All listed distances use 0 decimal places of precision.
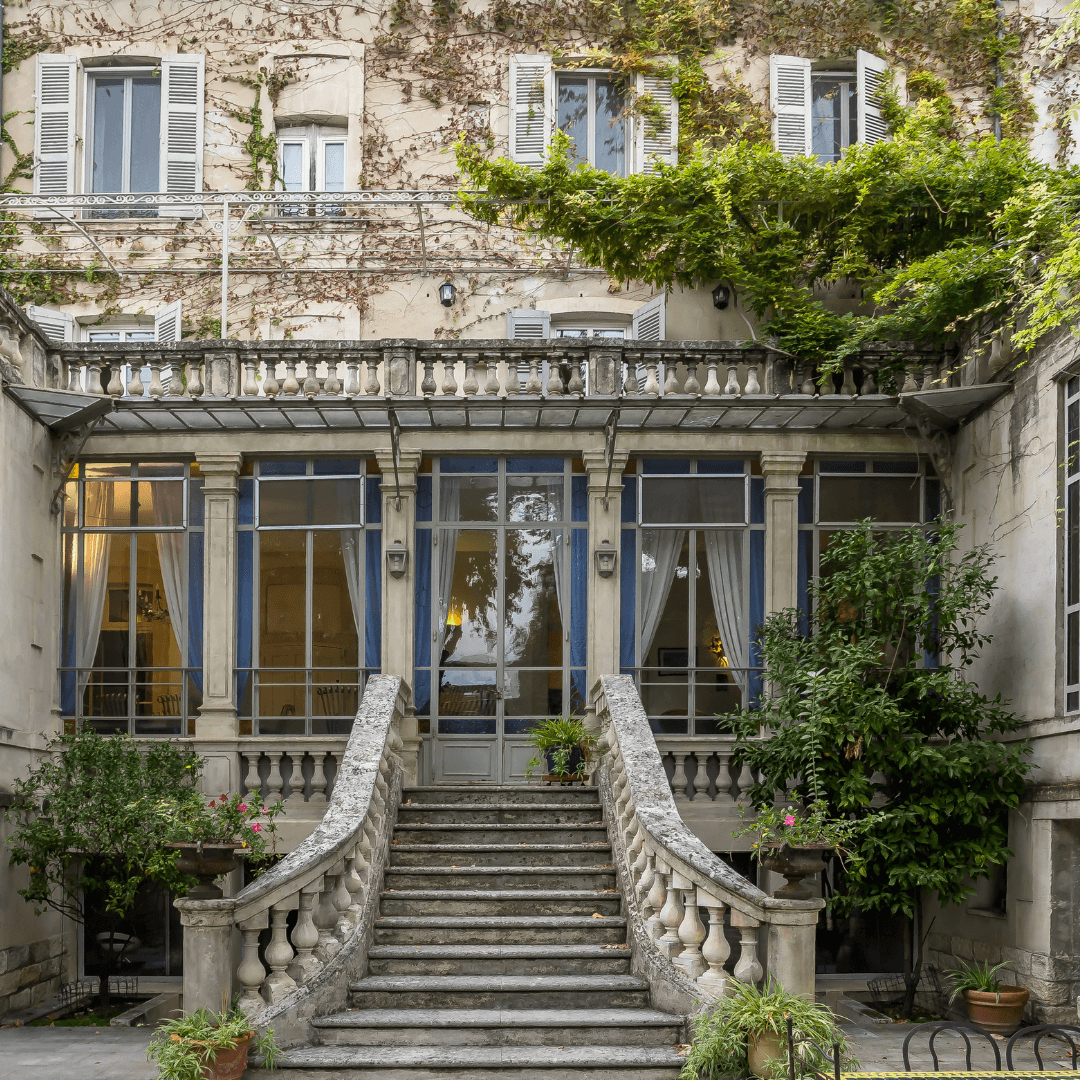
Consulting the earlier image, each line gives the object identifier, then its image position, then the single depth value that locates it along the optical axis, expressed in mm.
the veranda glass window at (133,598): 12555
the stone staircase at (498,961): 7520
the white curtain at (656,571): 12703
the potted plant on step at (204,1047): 6859
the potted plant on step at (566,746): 11531
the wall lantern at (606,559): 12445
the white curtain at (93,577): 12594
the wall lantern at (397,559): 12383
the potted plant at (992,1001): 9750
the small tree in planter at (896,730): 10172
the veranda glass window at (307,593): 12562
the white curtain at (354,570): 12727
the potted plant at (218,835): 7504
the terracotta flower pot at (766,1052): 6898
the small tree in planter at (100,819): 10461
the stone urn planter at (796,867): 7508
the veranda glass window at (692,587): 12578
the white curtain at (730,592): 12617
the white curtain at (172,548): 12680
